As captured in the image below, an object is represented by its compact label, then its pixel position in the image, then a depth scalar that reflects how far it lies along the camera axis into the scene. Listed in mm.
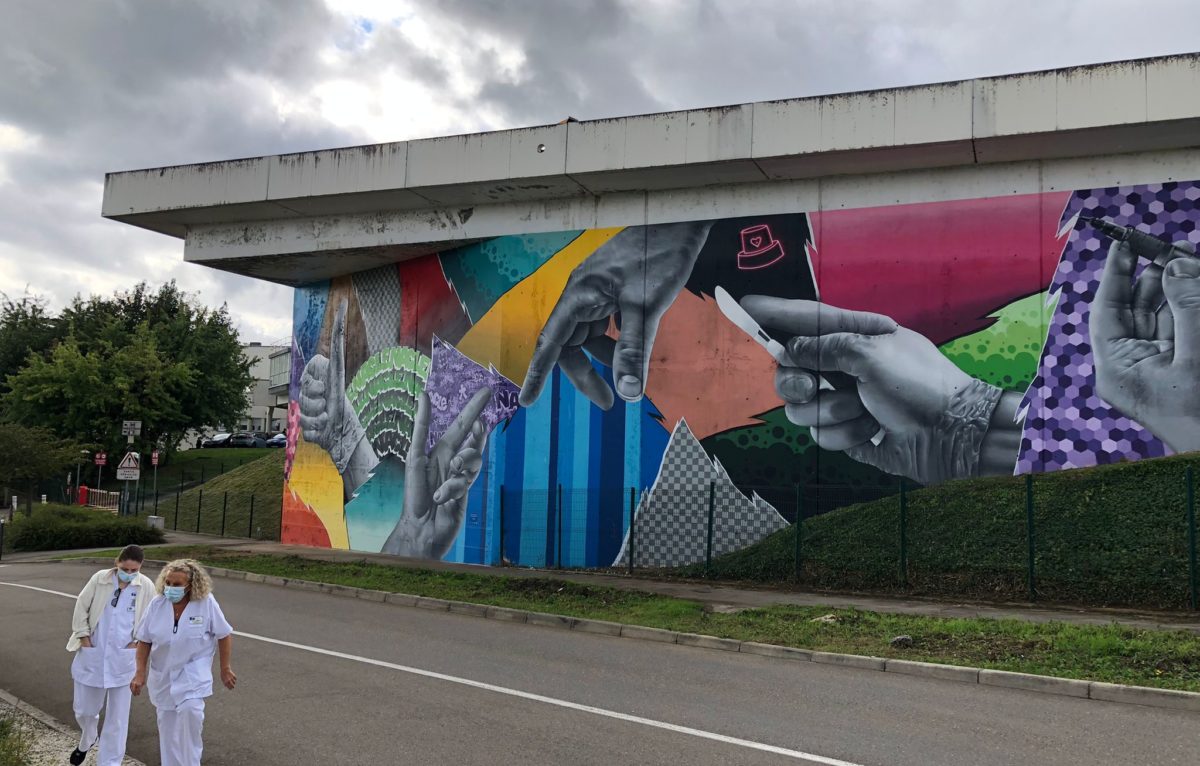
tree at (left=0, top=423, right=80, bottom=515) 34781
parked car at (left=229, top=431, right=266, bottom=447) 62750
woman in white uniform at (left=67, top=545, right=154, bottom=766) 6652
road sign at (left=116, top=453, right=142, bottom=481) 26797
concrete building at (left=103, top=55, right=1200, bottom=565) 15594
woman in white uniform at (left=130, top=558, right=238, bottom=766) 5586
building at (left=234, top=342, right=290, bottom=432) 85419
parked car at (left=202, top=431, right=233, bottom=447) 63375
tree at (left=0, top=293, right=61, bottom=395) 53688
